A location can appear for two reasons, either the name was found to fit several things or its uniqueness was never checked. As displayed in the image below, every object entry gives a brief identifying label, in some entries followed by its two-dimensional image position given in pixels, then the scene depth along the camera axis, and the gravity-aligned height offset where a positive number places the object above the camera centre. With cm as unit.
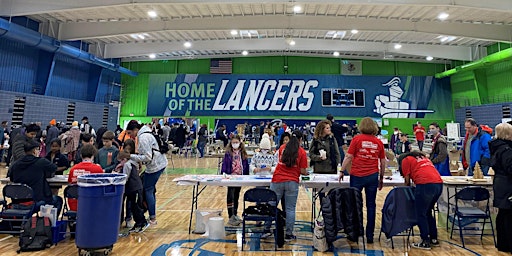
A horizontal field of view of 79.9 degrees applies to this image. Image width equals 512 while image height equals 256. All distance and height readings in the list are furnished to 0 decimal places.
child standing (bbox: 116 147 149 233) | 395 -46
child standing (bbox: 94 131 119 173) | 441 -5
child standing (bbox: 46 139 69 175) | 457 -11
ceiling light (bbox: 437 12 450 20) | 1116 +530
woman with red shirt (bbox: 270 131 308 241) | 364 -21
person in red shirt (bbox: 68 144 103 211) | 367 -20
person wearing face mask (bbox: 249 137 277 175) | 467 -12
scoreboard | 1886 +368
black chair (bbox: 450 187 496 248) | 364 -43
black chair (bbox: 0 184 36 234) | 353 -67
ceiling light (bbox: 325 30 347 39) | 1501 +613
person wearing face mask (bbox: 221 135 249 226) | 459 -17
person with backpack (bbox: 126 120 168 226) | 405 -10
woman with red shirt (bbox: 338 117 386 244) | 360 -5
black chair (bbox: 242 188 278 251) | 351 -53
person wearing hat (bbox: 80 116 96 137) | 1116 +88
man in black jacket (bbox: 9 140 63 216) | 370 -27
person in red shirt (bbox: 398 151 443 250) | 356 -35
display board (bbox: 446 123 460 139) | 1493 +145
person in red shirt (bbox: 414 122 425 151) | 1312 +94
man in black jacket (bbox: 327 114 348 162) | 639 +56
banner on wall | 1878 +370
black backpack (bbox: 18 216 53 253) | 342 -96
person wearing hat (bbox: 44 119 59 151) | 919 +49
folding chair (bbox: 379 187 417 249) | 364 -64
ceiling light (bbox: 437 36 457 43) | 1516 +604
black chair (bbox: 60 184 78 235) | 362 -52
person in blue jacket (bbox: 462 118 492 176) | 485 +24
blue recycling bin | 297 -59
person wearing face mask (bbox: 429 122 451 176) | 474 +16
